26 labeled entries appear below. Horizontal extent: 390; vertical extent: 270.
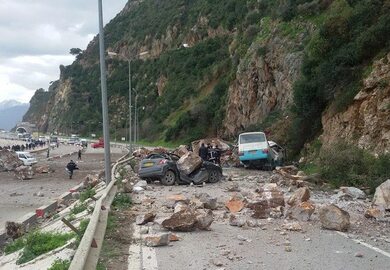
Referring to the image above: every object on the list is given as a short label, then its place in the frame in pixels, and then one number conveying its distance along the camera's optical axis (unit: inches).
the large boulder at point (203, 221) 391.9
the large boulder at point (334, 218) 388.2
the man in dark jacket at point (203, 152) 1059.7
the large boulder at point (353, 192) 579.8
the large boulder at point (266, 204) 447.5
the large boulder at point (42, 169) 1873.8
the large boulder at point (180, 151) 1184.1
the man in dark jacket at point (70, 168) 1605.6
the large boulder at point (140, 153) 1734.3
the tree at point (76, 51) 6978.4
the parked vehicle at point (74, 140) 4931.6
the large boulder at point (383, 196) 484.8
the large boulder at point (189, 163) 823.1
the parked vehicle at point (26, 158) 2226.9
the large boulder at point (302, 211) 430.3
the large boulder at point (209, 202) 502.5
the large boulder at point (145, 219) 421.4
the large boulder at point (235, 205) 487.1
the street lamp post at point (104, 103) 692.7
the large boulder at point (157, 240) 336.9
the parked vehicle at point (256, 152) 1128.8
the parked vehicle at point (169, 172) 815.7
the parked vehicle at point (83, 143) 4506.4
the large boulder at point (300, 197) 482.6
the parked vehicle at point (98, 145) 4034.2
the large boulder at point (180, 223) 387.5
